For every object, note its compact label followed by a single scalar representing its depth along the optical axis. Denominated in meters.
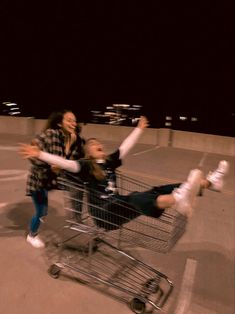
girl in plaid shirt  2.61
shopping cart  2.08
